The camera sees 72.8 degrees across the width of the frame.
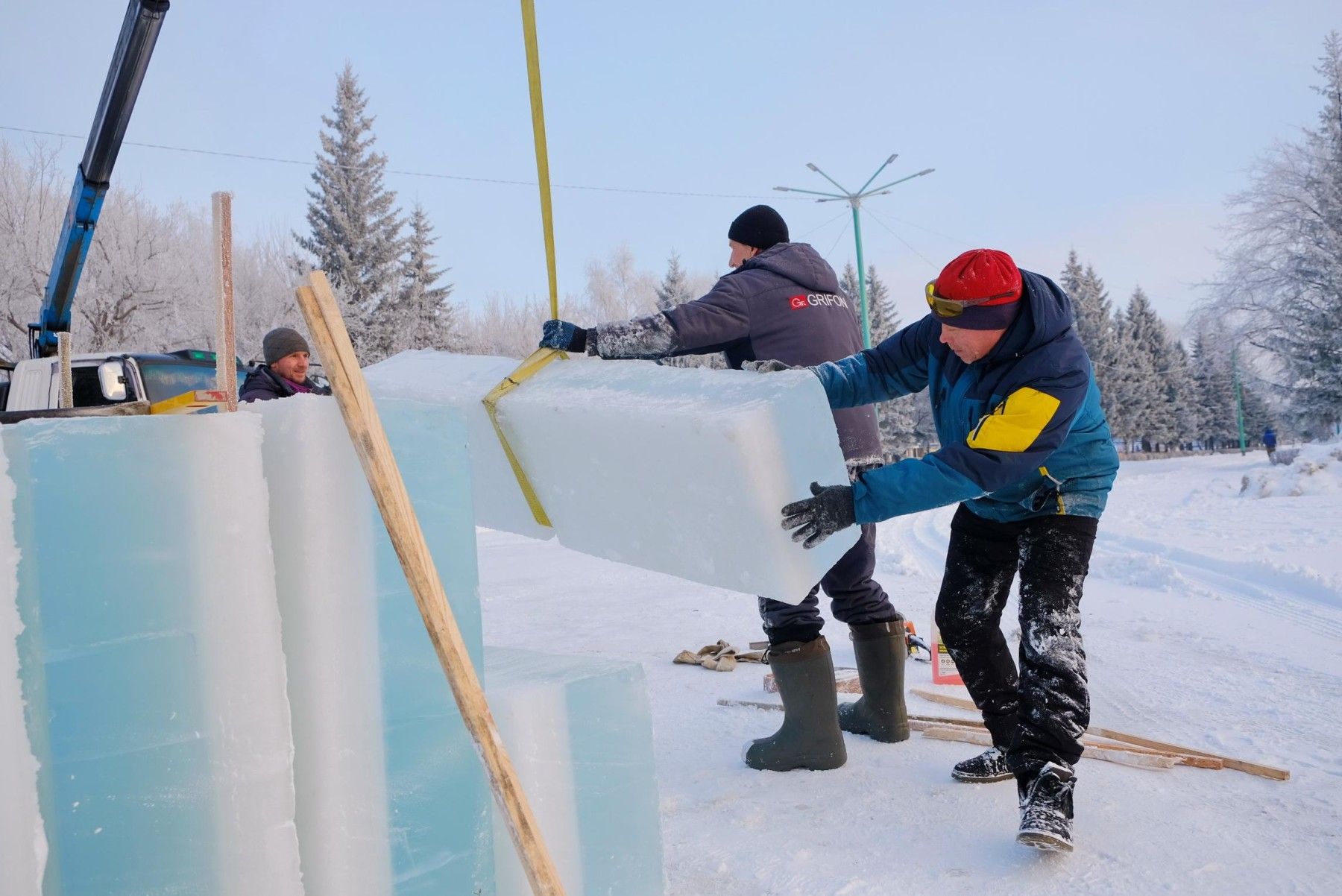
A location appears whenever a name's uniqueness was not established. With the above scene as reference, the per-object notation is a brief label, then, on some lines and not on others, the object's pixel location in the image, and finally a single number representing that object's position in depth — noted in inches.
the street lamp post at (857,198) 622.5
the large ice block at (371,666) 58.7
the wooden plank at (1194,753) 100.7
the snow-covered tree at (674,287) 1658.5
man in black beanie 108.2
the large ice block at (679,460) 79.4
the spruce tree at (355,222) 1107.3
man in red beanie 83.6
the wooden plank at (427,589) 55.8
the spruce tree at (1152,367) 2000.5
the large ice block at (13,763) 49.2
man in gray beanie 184.9
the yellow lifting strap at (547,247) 91.3
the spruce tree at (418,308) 1139.9
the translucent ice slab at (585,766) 69.7
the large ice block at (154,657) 50.8
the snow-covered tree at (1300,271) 971.9
